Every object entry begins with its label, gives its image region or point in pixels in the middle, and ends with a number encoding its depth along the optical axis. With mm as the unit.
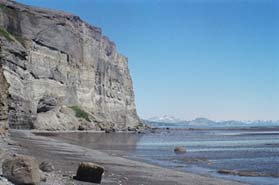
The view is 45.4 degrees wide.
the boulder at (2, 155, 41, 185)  10293
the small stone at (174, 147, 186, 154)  36689
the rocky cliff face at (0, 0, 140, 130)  65991
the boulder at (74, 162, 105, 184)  13580
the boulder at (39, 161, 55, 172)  15267
